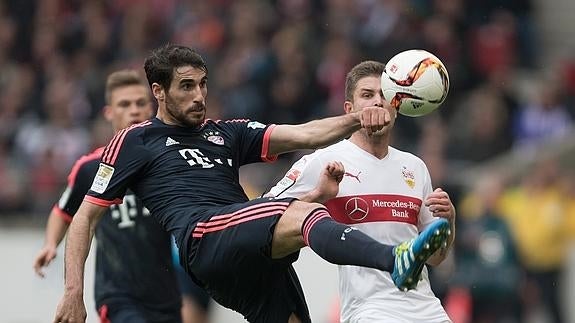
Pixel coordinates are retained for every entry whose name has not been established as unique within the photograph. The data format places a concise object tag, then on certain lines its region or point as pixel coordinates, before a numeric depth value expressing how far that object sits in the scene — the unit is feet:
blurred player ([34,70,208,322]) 66.59
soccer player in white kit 56.18
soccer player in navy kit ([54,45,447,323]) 53.52
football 54.54
